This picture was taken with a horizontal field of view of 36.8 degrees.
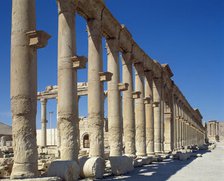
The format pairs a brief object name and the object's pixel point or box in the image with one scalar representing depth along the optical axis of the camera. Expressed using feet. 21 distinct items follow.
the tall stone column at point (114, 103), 55.01
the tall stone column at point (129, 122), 62.49
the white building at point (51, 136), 158.73
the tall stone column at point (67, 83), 41.09
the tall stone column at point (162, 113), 89.30
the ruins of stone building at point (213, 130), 348.06
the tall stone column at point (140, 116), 70.38
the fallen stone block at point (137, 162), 56.98
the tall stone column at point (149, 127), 78.23
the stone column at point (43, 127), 116.26
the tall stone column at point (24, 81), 30.86
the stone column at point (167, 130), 106.21
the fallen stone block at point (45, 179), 28.78
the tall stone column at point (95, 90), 48.15
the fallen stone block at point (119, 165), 45.24
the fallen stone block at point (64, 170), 33.63
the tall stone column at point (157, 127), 86.49
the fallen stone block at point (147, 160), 62.69
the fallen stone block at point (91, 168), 40.11
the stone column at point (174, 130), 118.42
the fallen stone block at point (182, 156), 75.41
